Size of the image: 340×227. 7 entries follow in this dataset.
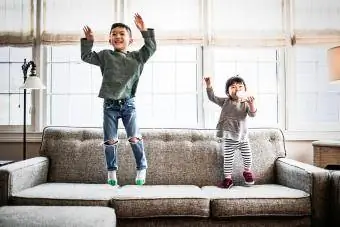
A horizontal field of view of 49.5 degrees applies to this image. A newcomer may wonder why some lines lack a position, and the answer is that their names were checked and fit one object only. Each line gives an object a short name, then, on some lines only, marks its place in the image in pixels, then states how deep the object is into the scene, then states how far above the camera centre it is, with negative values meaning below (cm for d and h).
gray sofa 248 -53
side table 315 -32
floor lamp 320 +30
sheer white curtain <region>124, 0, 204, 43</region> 371 +104
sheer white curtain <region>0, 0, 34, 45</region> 371 +96
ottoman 191 -54
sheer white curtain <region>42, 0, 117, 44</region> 373 +103
